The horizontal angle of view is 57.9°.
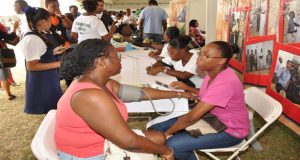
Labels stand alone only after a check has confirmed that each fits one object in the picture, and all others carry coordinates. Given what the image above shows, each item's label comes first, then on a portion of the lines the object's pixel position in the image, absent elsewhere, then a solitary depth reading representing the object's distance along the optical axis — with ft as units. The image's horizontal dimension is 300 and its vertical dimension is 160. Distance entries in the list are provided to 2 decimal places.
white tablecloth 6.26
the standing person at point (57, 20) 10.41
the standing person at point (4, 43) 13.02
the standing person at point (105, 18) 16.05
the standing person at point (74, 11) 22.86
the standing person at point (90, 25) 11.98
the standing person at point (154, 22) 20.20
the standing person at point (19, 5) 12.97
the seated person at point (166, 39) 11.59
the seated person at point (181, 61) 8.55
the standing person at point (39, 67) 7.70
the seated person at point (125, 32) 17.19
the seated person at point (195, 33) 23.08
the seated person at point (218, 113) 5.56
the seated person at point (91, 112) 3.60
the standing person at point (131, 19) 31.78
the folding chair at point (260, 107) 5.43
